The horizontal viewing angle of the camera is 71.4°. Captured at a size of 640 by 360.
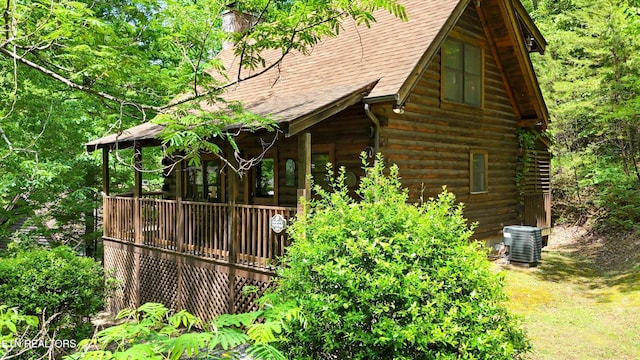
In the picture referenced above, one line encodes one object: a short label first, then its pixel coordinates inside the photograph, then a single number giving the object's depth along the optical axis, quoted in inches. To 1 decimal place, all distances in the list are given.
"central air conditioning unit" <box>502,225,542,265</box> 453.7
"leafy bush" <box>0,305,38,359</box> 103.9
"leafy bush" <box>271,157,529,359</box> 145.3
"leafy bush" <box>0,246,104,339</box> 288.0
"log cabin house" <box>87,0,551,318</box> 334.0
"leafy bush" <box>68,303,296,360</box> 107.3
